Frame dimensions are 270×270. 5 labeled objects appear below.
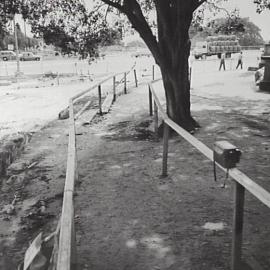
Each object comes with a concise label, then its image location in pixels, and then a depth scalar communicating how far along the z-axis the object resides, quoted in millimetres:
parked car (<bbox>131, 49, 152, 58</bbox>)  75562
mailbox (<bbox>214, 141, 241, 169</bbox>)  2684
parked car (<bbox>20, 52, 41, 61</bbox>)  72250
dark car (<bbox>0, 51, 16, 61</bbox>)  74250
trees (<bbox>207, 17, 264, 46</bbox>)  12305
